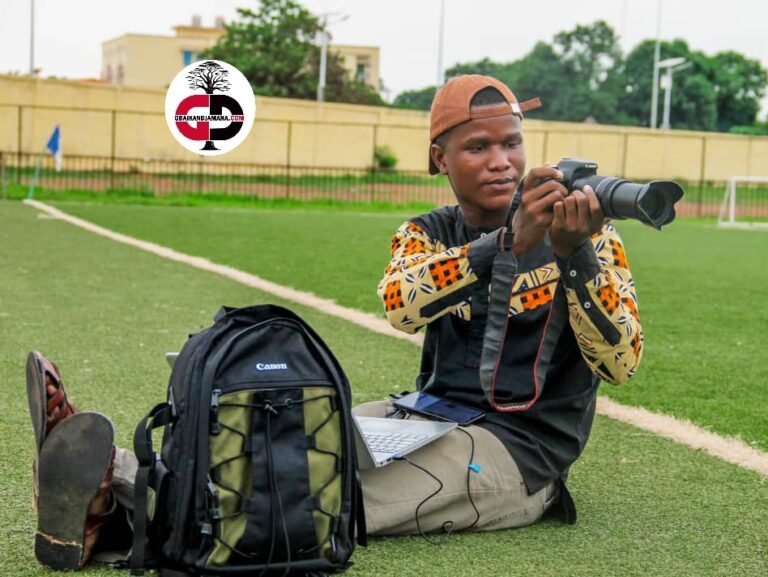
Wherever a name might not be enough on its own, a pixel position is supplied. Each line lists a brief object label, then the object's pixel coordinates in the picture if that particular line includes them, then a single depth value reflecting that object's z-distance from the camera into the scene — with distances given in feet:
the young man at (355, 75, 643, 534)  10.62
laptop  10.68
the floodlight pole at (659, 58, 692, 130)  219.00
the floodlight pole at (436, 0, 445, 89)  211.41
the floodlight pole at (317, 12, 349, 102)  175.73
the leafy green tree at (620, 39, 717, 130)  276.21
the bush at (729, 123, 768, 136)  239.05
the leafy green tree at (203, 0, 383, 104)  197.36
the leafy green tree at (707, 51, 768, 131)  282.36
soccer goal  95.53
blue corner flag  96.63
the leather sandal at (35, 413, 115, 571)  9.70
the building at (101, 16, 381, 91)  338.54
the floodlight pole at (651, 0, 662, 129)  229.86
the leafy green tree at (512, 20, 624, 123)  264.31
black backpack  9.31
